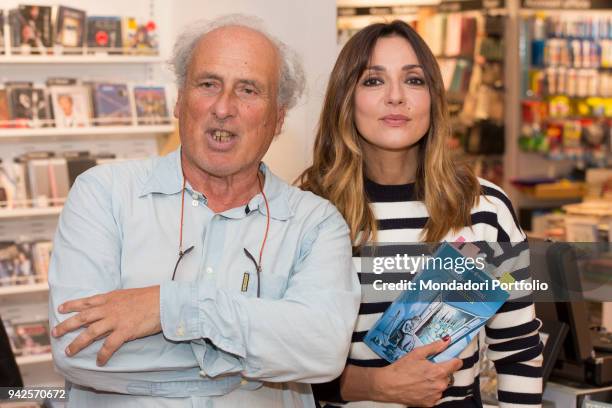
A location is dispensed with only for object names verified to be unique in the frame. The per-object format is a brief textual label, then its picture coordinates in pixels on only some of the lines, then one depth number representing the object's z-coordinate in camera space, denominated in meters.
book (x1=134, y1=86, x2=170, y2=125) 5.23
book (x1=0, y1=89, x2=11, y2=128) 4.91
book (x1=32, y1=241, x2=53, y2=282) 5.06
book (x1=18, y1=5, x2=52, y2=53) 4.95
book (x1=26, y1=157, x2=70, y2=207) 4.98
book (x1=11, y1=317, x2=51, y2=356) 5.01
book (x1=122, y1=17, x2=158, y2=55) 5.22
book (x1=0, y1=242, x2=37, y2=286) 4.99
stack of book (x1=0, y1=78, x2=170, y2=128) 4.97
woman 2.28
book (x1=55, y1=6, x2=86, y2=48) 5.04
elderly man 1.81
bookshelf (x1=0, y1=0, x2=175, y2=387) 4.96
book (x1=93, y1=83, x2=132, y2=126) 5.16
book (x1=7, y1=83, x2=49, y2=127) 4.96
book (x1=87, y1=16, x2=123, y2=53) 5.14
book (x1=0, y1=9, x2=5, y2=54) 4.90
